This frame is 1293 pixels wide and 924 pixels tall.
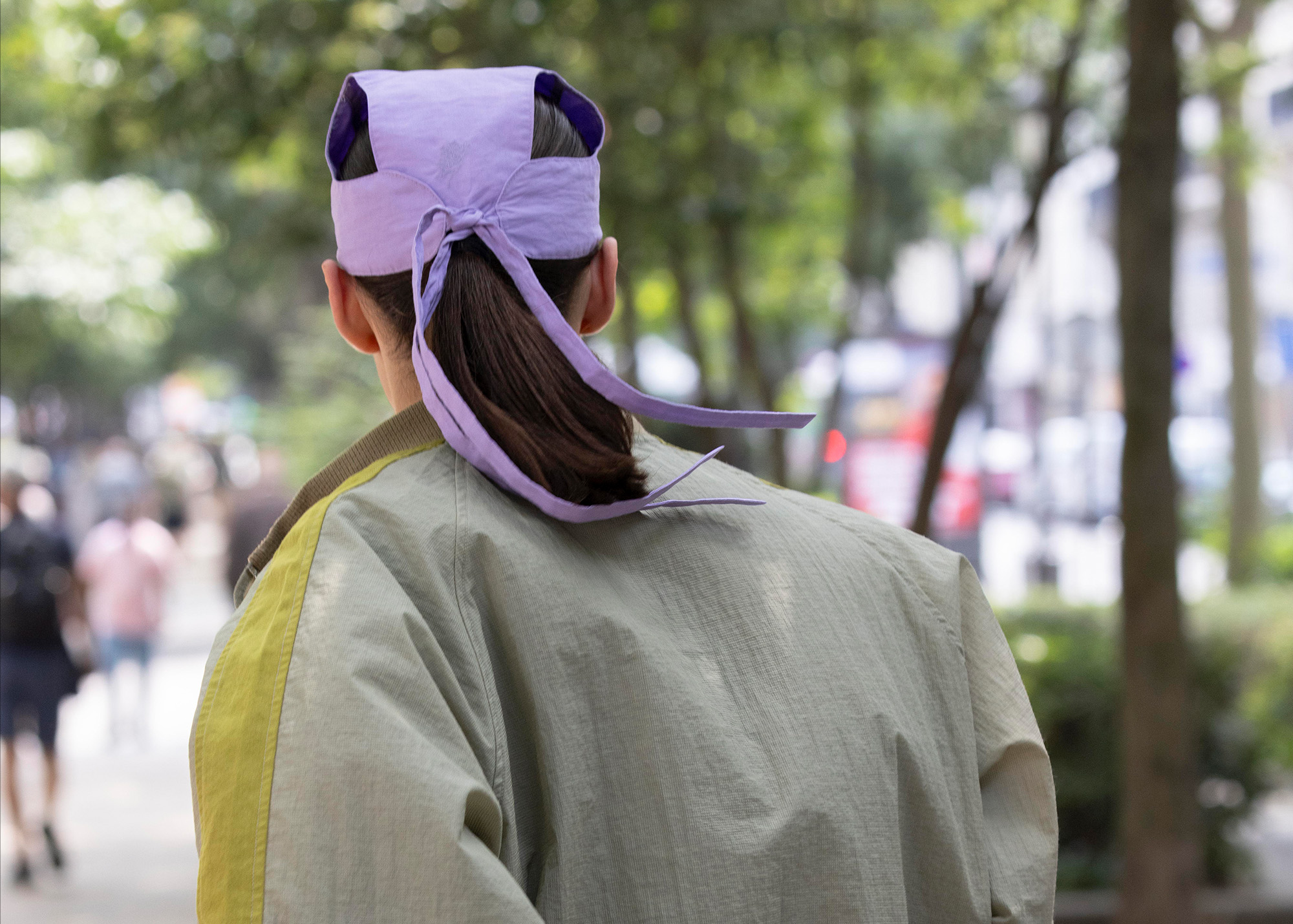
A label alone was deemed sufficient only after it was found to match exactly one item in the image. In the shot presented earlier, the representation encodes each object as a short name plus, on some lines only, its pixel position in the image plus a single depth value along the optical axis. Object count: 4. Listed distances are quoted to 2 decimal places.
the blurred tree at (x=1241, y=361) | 25.27
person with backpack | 15.00
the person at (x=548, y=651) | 2.11
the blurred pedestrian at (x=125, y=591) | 20.72
